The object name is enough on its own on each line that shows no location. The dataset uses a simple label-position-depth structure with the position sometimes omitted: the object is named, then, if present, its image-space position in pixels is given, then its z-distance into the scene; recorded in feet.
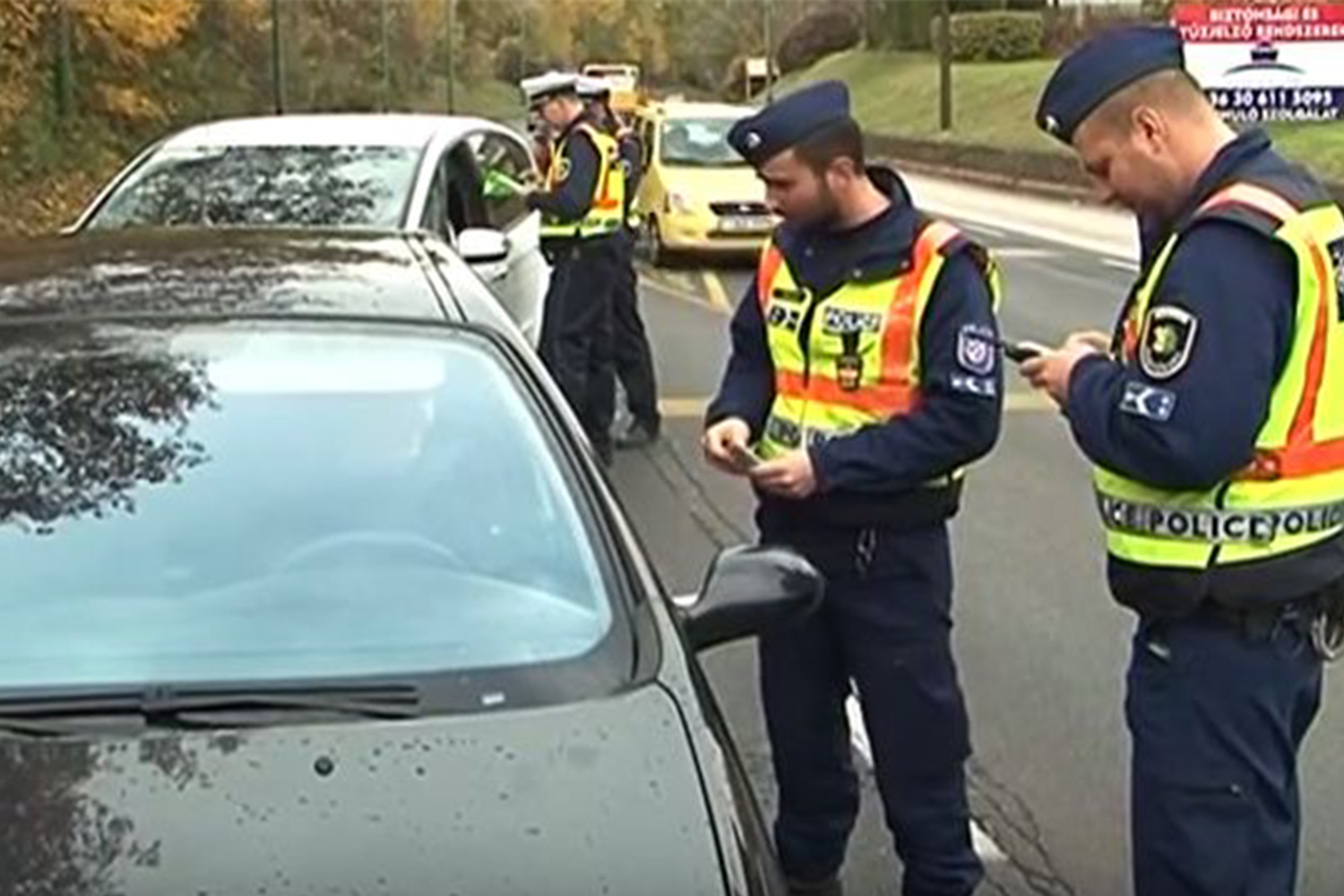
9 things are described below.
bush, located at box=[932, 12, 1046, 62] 173.78
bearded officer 13.16
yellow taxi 66.59
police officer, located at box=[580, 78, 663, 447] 33.40
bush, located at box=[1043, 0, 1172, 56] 161.38
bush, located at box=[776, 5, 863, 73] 261.24
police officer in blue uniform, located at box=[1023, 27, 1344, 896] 10.44
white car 27.66
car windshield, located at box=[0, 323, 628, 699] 10.18
